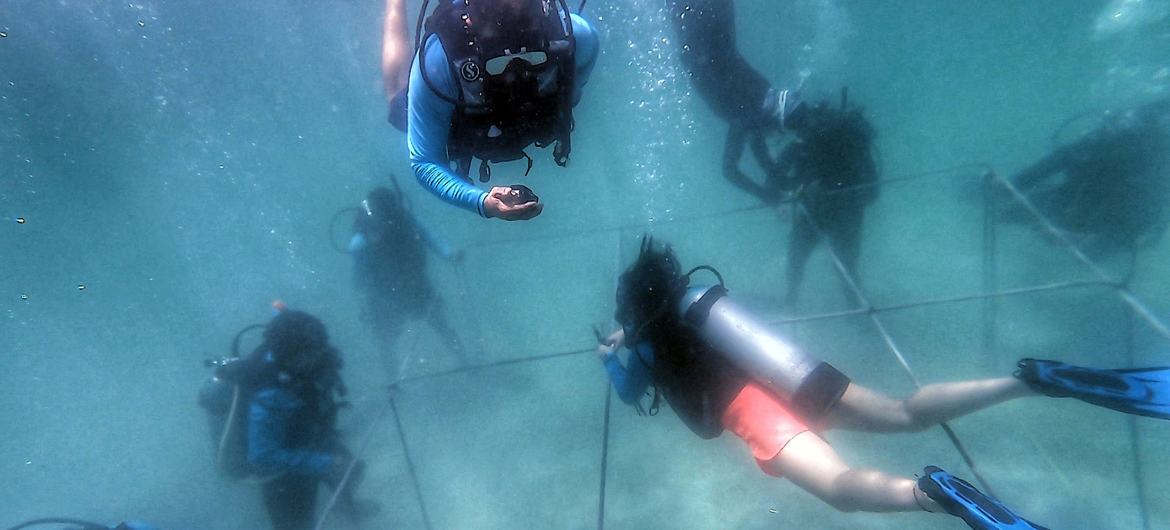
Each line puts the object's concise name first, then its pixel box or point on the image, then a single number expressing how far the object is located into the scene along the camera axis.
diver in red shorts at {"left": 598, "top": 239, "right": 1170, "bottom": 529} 3.12
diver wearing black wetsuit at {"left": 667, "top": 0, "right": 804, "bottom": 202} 7.10
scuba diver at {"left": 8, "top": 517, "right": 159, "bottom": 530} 4.65
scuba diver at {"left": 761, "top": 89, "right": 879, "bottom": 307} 6.35
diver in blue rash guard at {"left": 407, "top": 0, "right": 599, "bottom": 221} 2.74
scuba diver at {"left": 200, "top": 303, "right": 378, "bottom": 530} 4.83
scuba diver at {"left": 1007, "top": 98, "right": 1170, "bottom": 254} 7.51
